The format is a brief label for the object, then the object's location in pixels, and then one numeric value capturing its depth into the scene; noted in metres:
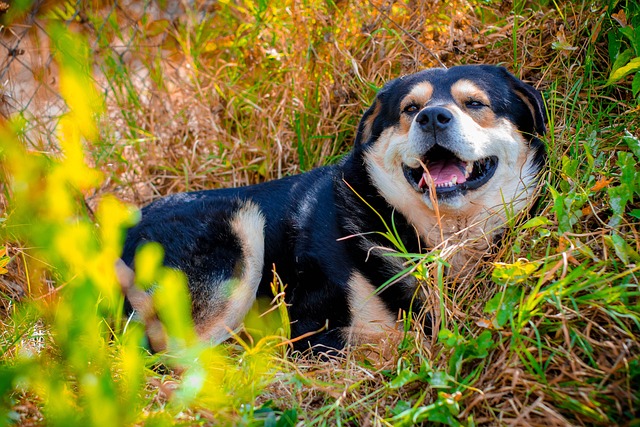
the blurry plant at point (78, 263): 0.80
